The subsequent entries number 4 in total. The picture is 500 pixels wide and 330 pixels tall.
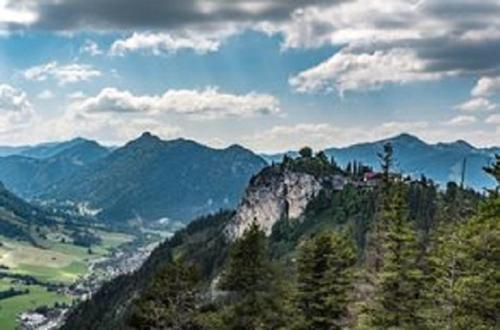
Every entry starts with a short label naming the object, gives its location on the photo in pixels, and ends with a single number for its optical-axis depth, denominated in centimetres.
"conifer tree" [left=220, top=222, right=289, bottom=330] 5438
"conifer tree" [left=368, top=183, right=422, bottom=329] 4588
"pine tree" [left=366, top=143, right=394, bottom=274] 6244
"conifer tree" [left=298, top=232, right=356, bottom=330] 5212
